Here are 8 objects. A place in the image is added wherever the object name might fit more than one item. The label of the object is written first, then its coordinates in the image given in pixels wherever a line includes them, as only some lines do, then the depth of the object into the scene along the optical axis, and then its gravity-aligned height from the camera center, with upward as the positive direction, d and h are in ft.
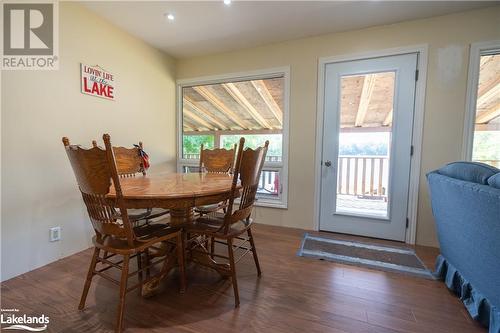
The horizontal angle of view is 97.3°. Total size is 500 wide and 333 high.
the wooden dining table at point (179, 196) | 4.15 -0.86
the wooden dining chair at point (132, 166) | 6.33 -0.52
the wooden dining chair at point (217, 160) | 8.41 -0.29
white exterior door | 7.99 +0.44
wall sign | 7.17 +2.31
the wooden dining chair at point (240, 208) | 4.69 -1.28
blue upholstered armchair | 3.66 -1.43
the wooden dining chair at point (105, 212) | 3.69 -1.18
